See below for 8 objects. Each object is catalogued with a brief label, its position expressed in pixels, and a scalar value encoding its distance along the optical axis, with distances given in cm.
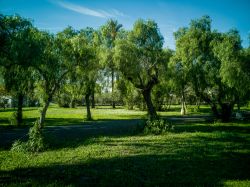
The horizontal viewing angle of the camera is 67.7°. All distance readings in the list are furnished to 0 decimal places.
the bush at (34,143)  1198
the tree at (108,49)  1992
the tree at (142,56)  1930
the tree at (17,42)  1131
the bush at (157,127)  1737
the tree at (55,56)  1460
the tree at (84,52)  1503
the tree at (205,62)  2418
